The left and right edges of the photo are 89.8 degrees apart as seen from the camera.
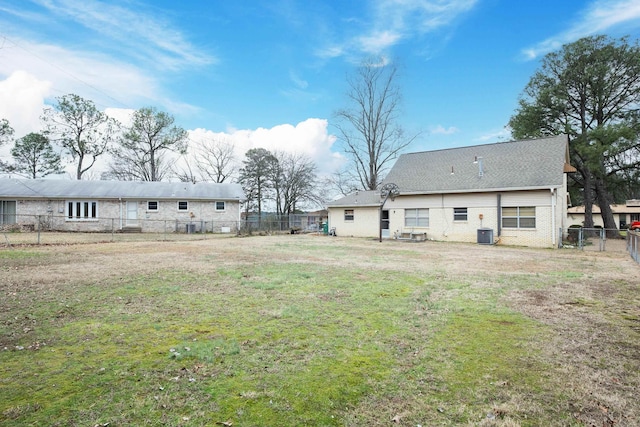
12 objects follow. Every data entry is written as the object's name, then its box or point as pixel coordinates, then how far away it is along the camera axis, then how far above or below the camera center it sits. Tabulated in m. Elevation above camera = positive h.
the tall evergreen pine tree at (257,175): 38.12 +5.49
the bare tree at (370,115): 32.28 +10.96
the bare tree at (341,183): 36.22 +4.48
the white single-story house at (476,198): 17.30 +1.38
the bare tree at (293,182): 39.09 +4.75
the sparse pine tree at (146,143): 37.09 +9.34
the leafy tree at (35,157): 34.84 +7.21
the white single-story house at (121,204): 24.08 +1.37
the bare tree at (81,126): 33.94 +10.50
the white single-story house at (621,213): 42.72 +0.89
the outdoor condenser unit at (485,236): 17.95 -0.89
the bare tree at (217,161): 40.88 +7.81
